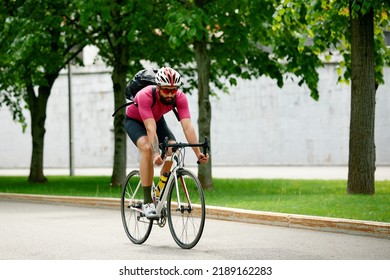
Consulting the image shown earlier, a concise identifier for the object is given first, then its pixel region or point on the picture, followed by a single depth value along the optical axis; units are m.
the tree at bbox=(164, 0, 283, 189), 15.61
